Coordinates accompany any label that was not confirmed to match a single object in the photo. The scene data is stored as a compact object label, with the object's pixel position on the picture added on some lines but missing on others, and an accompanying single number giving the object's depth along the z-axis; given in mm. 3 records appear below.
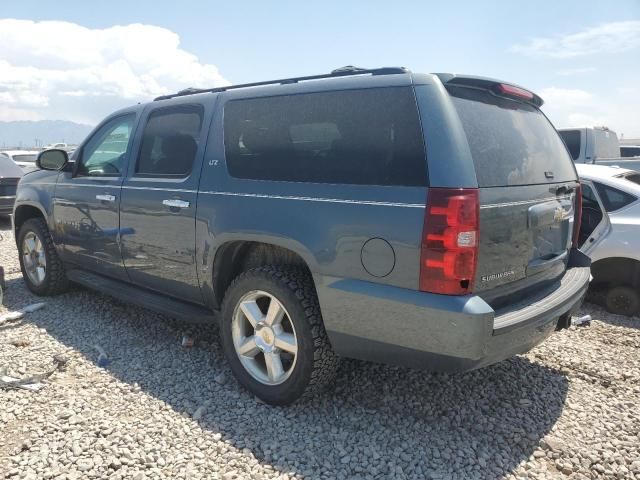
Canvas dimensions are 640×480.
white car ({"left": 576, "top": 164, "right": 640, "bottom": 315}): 4539
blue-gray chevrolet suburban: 2311
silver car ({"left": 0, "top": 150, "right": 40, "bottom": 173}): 16353
